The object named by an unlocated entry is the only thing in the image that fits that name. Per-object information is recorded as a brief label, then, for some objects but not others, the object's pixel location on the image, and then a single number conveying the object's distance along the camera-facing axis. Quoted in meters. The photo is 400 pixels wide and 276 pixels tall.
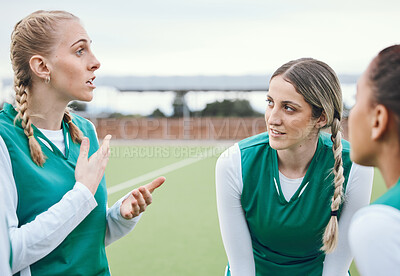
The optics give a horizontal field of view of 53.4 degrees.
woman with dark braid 1.00
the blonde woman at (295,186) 2.12
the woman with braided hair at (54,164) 1.62
